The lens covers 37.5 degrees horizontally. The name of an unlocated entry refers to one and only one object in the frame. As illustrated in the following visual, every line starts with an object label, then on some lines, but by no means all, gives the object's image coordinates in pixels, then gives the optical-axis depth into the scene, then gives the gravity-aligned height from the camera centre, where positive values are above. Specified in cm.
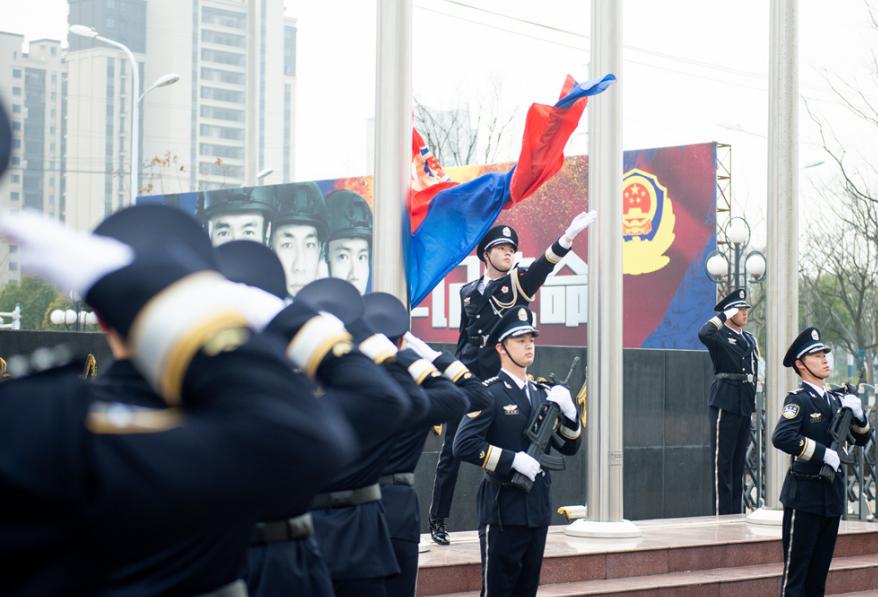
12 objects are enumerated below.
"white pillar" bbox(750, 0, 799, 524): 1155 +93
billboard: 2467 +118
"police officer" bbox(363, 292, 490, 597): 509 -55
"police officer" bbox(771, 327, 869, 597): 809 -110
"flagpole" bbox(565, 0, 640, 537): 968 -12
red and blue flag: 814 +73
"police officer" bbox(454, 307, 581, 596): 653 -82
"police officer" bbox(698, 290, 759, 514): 1148 -69
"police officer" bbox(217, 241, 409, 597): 258 -25
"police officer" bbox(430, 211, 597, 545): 838 +5
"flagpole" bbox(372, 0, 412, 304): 781 +99
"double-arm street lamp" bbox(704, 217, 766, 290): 1845 +69
